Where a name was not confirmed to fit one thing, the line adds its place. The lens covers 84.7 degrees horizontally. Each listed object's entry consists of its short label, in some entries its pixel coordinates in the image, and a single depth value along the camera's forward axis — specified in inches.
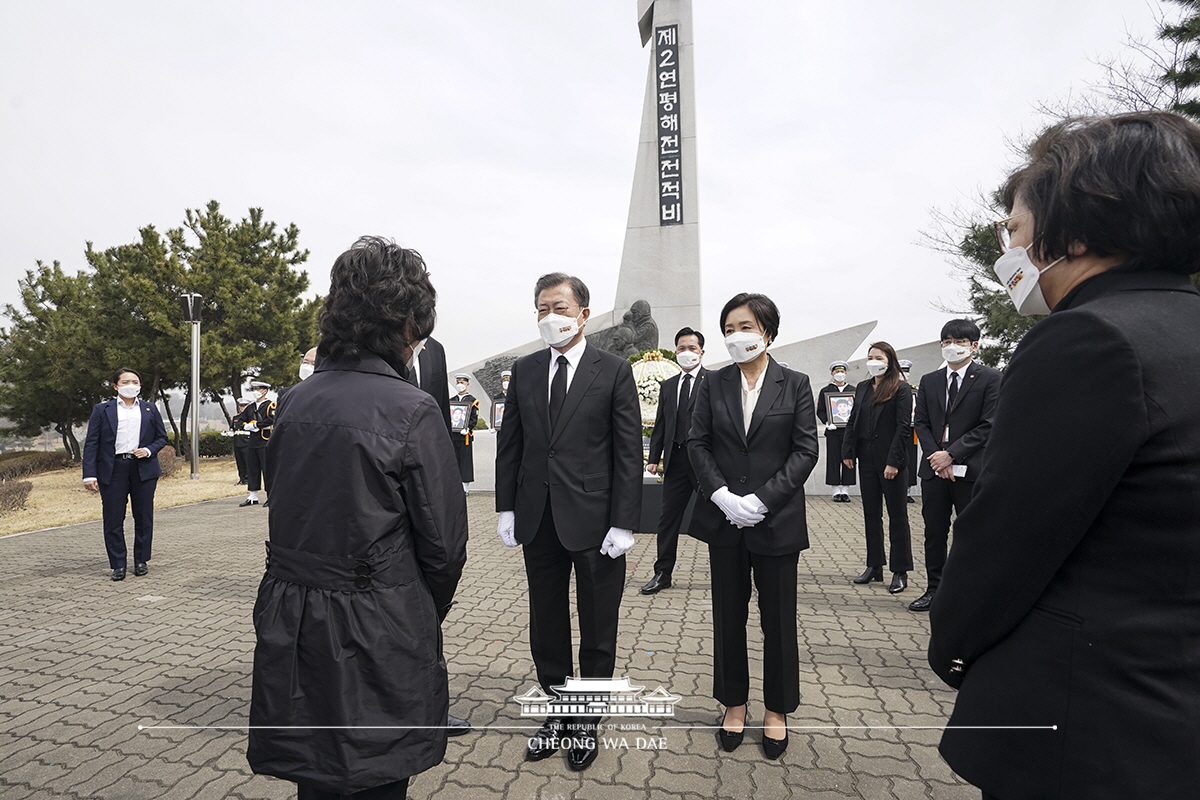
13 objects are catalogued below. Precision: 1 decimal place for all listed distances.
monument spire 717.3
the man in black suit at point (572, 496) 119.2
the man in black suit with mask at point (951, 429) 186.4
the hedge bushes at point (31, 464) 732.0
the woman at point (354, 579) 67.6
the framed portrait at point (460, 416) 462.6
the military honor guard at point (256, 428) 444.8
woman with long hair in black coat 218.4
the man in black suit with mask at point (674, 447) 232.8
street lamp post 650.7
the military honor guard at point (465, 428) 463.8
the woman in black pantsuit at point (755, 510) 115.5
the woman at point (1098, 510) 41.9
